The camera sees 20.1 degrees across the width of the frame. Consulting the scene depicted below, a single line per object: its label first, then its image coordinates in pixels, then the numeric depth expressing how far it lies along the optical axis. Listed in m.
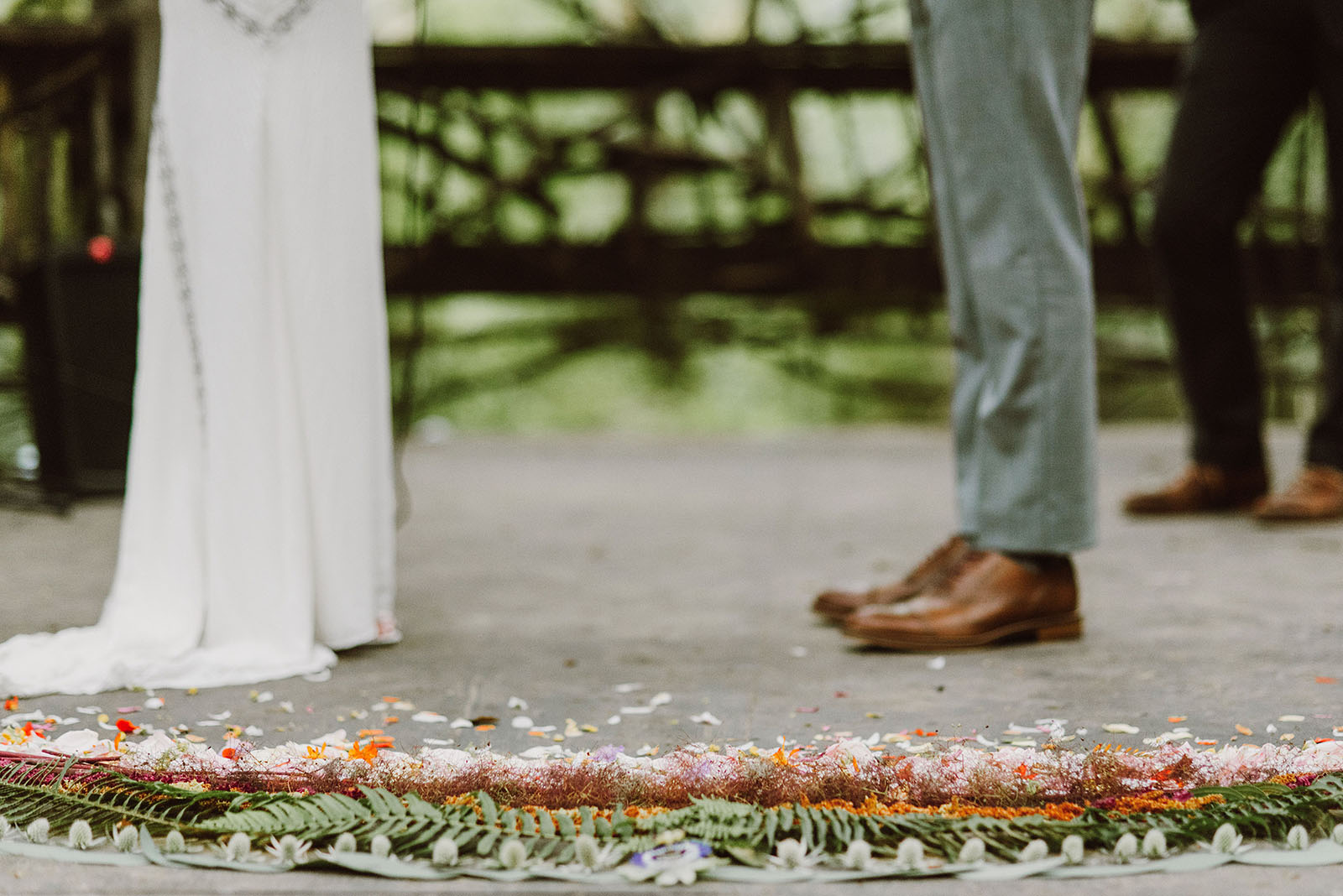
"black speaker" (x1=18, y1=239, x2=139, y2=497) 5.66
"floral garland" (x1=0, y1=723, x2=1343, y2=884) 3.83
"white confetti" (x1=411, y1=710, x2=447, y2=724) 4.19
